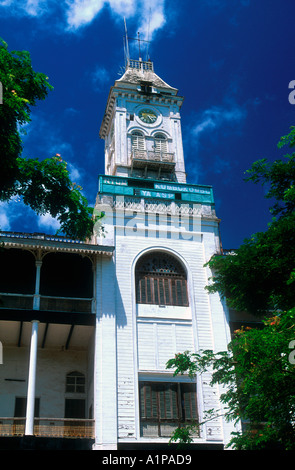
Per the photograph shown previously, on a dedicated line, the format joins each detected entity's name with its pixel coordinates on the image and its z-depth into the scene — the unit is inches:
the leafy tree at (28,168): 467.8
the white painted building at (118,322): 764.6
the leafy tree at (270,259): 592.1
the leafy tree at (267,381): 503.2
